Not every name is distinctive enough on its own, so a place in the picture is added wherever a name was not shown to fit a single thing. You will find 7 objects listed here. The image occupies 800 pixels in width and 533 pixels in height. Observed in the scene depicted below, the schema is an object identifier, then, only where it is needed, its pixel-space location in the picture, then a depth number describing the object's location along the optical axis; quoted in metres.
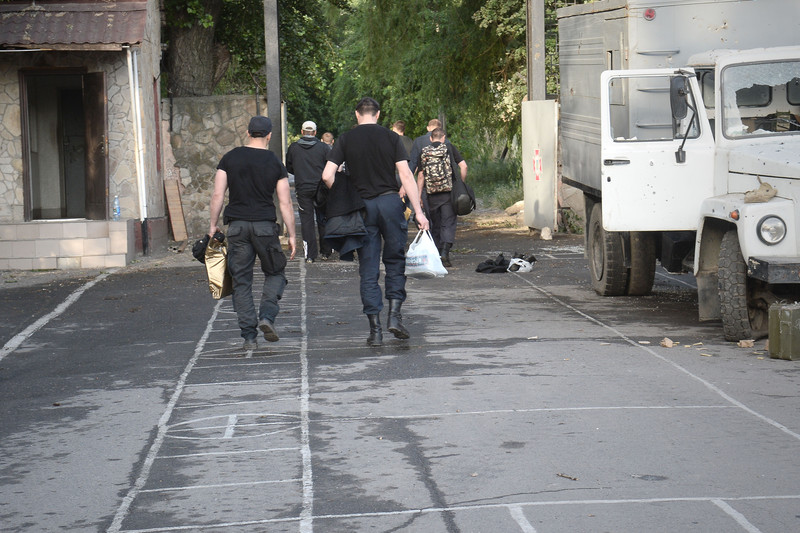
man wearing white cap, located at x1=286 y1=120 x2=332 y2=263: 16.45
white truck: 9.36
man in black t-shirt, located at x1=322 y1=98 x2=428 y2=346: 9.59
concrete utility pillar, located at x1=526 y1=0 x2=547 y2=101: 20.41
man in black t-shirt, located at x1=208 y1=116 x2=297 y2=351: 9.49
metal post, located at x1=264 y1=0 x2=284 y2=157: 19.22
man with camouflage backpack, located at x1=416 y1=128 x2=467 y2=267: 15.34
